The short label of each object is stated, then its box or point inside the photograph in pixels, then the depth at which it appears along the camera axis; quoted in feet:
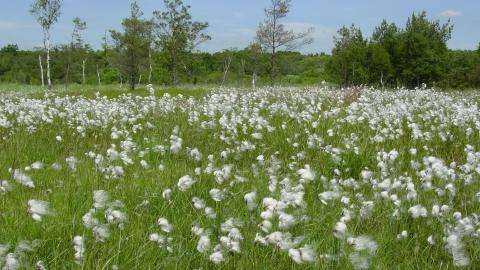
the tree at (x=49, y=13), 134.00
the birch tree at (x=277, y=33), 139.03
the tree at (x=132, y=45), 124.46
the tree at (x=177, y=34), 145.07
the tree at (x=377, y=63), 147.33
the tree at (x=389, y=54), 147.84
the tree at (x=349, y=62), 149.18
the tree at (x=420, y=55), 148.77
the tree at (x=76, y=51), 221.29
